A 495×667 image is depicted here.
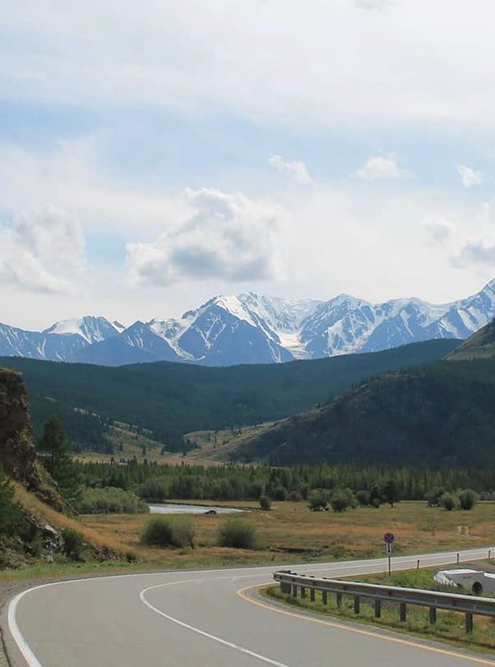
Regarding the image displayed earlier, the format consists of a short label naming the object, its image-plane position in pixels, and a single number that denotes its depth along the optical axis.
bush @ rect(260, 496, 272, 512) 152.25
